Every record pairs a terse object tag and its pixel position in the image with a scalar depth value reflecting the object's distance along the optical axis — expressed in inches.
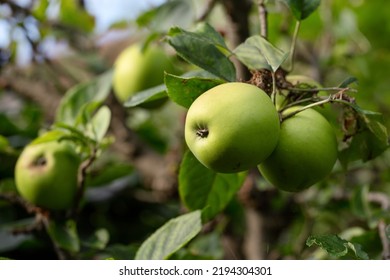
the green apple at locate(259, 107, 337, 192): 50.1
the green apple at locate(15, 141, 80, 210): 57.8
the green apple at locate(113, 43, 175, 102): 65.1
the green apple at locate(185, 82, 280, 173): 48.9
